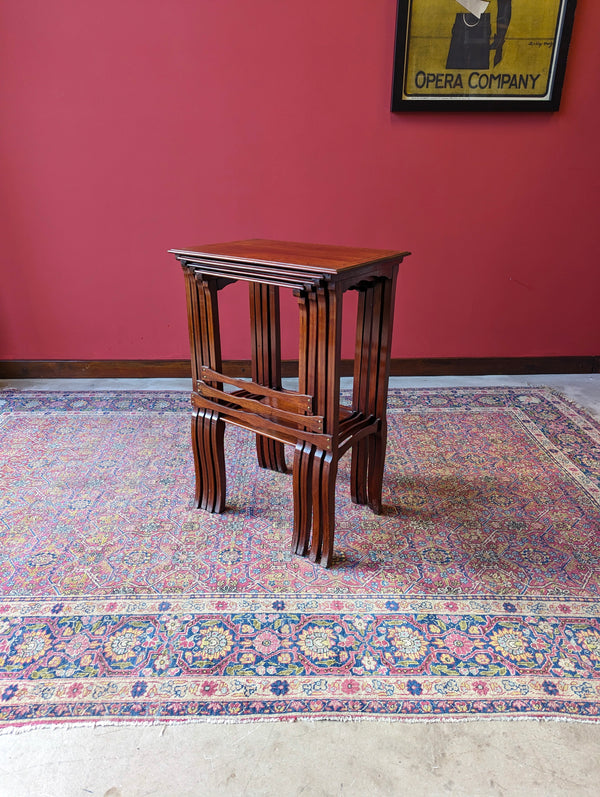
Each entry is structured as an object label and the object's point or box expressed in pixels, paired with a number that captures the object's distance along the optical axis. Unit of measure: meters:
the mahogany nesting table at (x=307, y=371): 1.60
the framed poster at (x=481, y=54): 2.85
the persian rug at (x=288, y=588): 1.36
